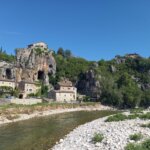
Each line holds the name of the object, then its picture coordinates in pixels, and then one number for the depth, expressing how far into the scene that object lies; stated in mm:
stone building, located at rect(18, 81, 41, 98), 60131
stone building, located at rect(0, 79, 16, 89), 58637
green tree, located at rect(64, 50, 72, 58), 105546
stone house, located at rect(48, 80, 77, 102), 60692
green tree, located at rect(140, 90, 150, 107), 68450
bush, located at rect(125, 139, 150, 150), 13934
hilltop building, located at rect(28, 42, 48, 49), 86010
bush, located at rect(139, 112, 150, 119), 24980
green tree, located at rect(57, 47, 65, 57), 107481
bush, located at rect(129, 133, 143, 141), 16062
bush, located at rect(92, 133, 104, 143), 16472
